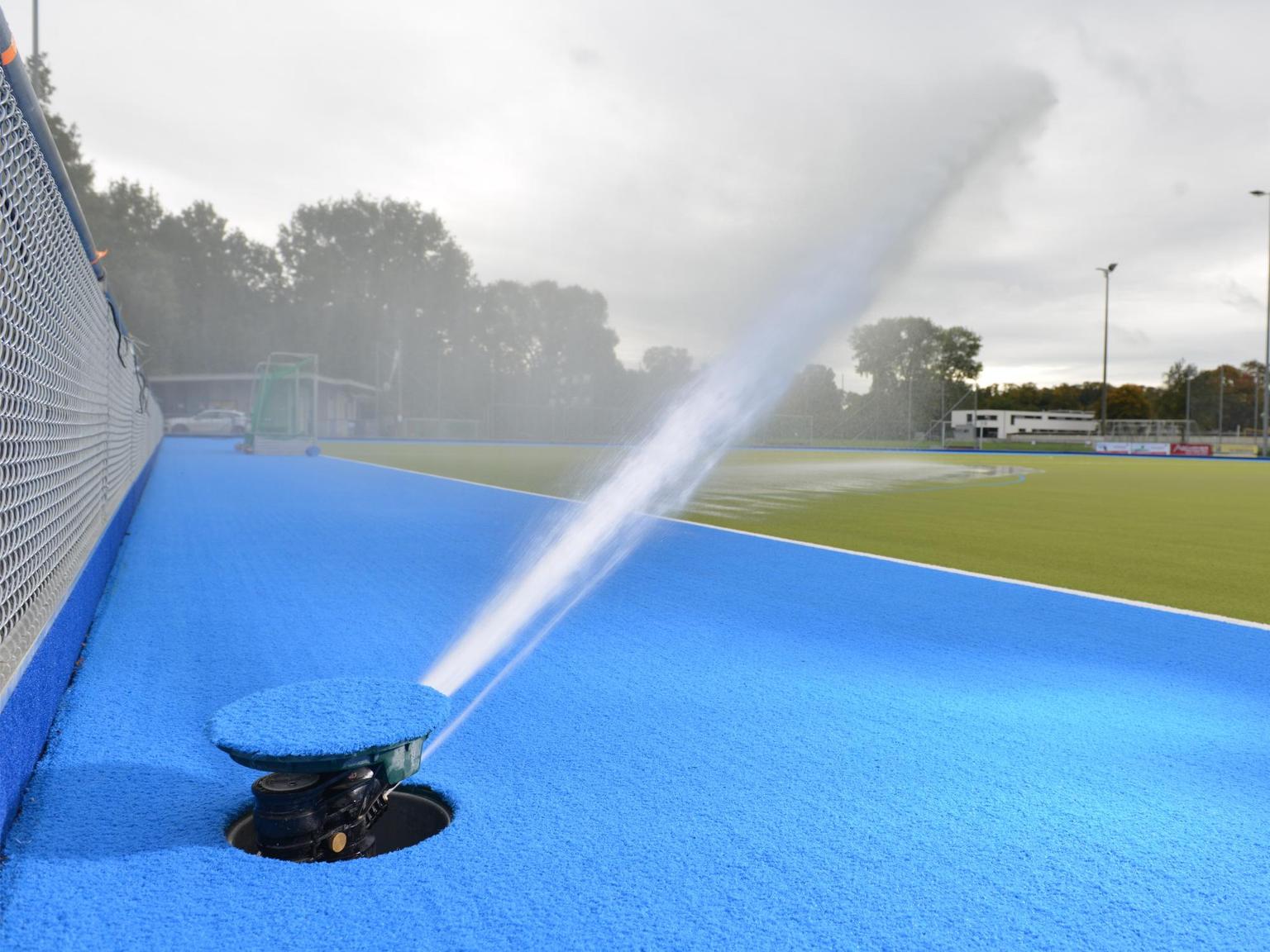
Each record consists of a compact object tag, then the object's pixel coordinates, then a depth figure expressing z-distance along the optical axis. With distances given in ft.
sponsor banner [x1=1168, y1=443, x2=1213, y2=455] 171.12
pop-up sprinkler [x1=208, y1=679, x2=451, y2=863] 7.91
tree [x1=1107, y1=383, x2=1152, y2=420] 406.62
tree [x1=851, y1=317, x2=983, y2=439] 228.63
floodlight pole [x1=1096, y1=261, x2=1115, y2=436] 184.65
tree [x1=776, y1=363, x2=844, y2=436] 214.07
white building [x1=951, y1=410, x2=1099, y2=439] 298.76
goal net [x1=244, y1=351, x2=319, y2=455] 93.09
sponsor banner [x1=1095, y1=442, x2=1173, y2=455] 171.53
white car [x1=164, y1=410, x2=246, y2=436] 161.17
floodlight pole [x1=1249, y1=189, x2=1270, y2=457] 139.74
